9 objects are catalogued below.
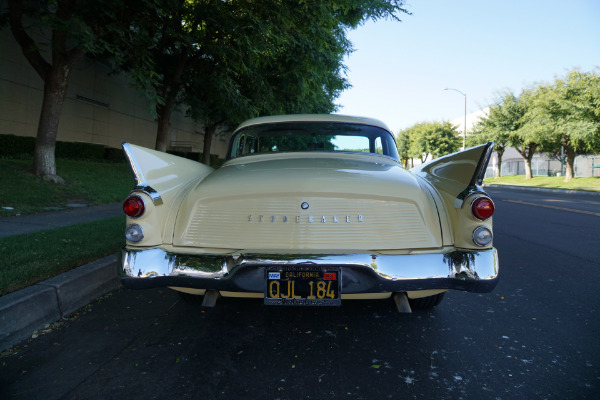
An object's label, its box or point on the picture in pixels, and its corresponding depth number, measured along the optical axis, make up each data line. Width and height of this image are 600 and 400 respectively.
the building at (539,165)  46.06
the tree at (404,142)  75.78
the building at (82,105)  14.16
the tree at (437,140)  56.91
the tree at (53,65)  8.06
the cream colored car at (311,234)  2.26
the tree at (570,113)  23.69
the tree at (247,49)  8.08
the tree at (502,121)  35.12
